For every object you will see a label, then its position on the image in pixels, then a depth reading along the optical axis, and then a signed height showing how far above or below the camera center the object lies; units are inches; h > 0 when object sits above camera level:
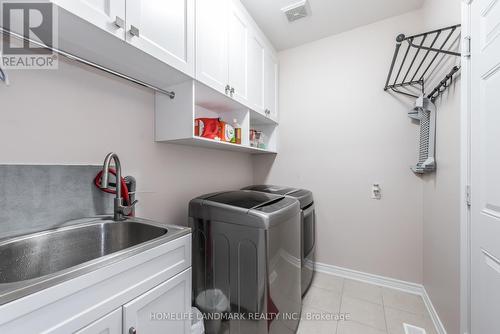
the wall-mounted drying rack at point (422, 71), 50.6 +32.5
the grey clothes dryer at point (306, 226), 75.5 -23.7
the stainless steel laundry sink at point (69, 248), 23.4 -13.8
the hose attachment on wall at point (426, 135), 64.3 +9.8
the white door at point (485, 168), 34.3 -0.5
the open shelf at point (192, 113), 53.8 +16.4
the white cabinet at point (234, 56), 55.0 +36.2
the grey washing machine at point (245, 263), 47.0 -24.4
